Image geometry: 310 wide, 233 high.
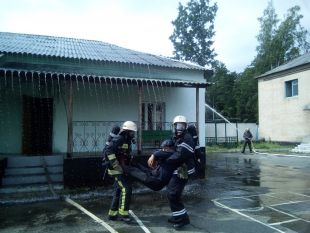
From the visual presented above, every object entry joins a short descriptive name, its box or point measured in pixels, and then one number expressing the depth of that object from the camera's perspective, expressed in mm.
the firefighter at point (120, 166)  4786
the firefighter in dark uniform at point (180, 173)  4458
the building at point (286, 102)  19838
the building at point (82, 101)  8796
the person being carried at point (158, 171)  4616
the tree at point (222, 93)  37885
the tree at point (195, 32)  35019
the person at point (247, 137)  16984
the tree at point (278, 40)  31292
